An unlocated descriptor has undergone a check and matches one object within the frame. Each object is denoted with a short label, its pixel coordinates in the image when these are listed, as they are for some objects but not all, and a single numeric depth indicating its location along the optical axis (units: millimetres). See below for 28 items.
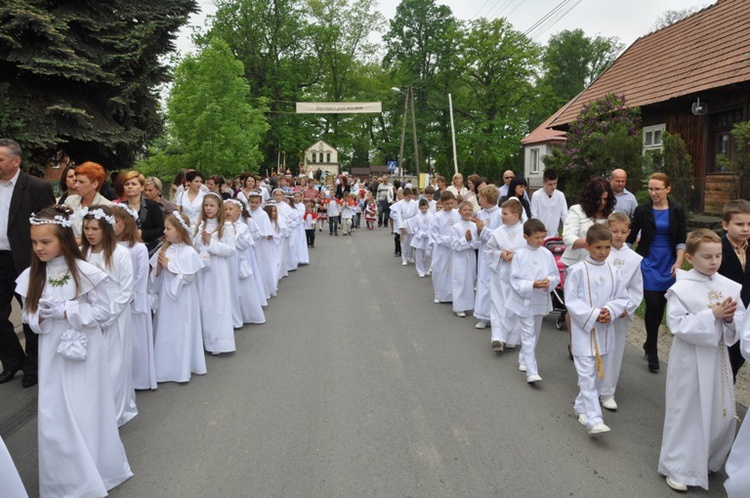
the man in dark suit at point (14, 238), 6164
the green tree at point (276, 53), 53250
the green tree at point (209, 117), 27266
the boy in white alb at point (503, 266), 7391
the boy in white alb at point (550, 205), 9344
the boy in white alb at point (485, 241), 8992
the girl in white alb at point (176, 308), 6383
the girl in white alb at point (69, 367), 3873
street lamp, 43109
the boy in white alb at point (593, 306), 5070
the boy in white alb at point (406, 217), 16084
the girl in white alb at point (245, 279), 8805
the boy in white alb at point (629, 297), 5461
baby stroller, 8594
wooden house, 16625
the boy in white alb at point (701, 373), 4055
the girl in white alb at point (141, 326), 5859
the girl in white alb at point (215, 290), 7348
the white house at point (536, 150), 40156
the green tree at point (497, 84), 51344
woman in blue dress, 6457
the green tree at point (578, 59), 70500
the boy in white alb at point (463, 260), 9836
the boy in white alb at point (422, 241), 13758
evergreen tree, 12172
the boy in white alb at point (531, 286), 6375
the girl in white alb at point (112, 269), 4539
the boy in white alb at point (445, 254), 10812
